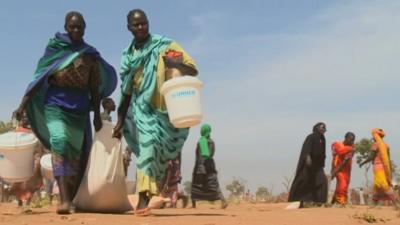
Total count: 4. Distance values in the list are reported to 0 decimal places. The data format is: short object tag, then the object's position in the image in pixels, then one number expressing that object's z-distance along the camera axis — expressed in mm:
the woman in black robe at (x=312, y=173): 11430
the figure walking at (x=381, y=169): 13227
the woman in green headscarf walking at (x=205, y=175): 11891
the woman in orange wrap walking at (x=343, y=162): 12695
